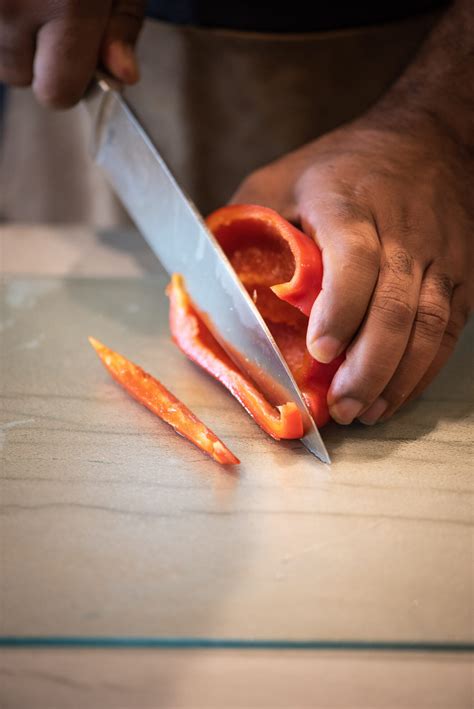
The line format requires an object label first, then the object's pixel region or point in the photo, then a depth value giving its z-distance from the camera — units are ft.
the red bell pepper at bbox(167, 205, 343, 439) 1.21
